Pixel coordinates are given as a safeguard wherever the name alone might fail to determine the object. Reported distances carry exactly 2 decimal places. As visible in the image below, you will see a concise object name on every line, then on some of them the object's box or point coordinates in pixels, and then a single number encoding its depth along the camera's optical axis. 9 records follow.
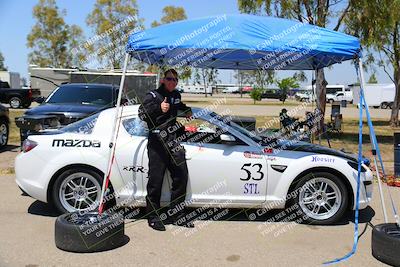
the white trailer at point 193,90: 66.06
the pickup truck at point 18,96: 28.41
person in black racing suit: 5.38
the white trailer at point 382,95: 48.38
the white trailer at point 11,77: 44.09
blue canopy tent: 5.41
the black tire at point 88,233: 4.59
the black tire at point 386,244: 4.37
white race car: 5.54
